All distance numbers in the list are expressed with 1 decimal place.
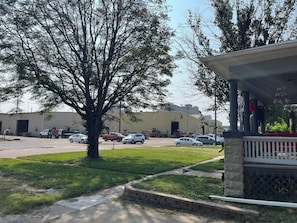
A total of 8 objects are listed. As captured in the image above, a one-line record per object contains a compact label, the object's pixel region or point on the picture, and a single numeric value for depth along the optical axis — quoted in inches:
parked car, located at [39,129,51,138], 1995.6
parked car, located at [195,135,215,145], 1517.0
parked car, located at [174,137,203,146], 1369.3
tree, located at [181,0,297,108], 518.3
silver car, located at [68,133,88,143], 1457.7
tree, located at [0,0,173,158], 563.2
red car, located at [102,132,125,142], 1670.8
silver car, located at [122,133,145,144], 1483.8
